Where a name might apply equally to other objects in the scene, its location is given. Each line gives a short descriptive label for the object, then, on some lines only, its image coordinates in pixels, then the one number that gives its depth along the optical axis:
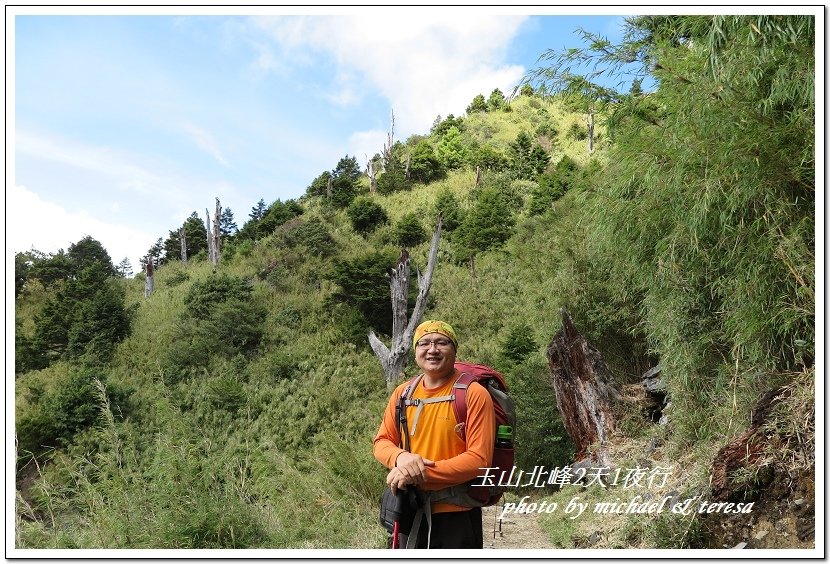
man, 1.81
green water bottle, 1.92
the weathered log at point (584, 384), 6.86
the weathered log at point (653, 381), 6.80
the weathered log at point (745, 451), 3.35
